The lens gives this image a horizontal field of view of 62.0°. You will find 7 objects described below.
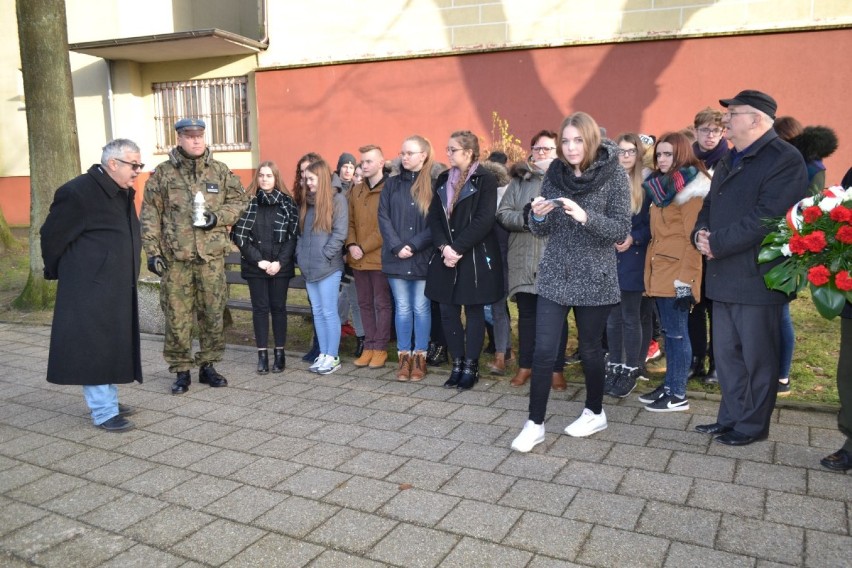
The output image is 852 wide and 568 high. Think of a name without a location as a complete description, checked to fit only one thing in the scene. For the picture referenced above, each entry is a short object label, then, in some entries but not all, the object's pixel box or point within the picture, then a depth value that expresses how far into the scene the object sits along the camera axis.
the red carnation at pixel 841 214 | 3.77
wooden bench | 7.23
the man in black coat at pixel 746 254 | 4.24
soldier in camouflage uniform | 5.80
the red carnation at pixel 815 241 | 3.84
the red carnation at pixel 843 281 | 3.76
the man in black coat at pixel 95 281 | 4.92
